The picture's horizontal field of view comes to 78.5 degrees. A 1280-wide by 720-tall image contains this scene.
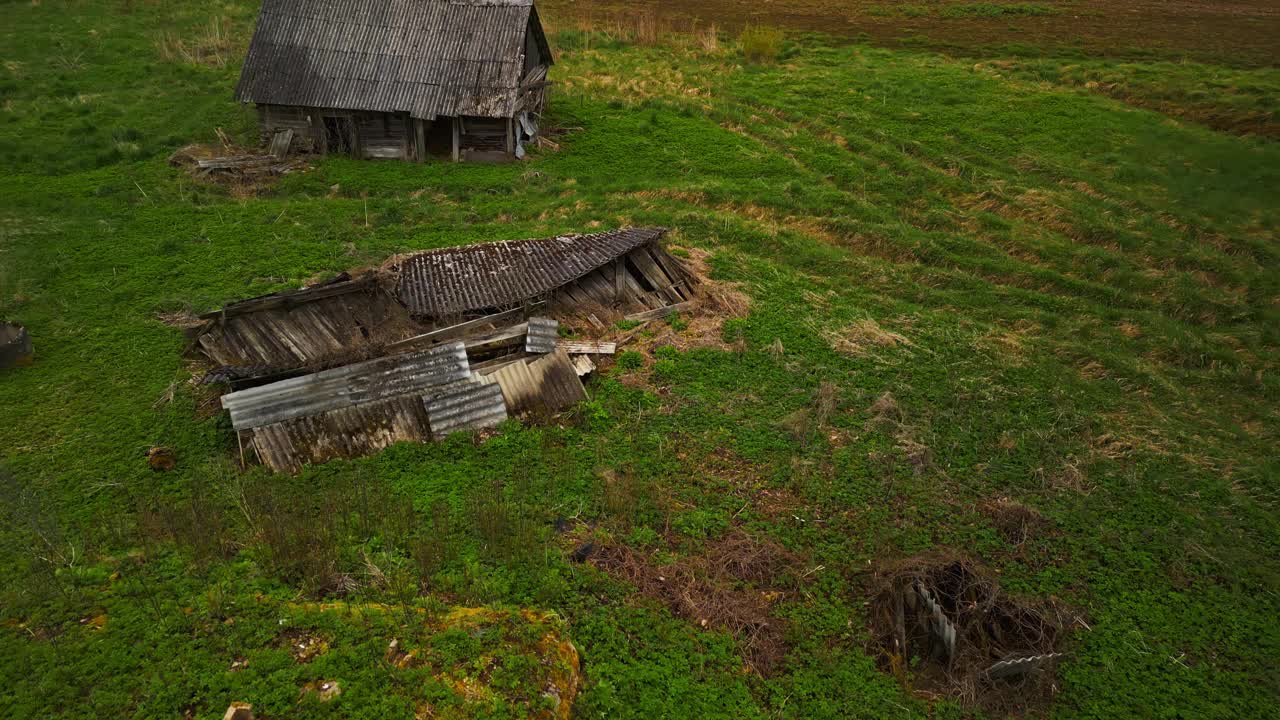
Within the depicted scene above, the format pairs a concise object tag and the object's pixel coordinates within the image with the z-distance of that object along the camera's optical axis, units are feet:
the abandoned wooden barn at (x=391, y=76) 67.92
